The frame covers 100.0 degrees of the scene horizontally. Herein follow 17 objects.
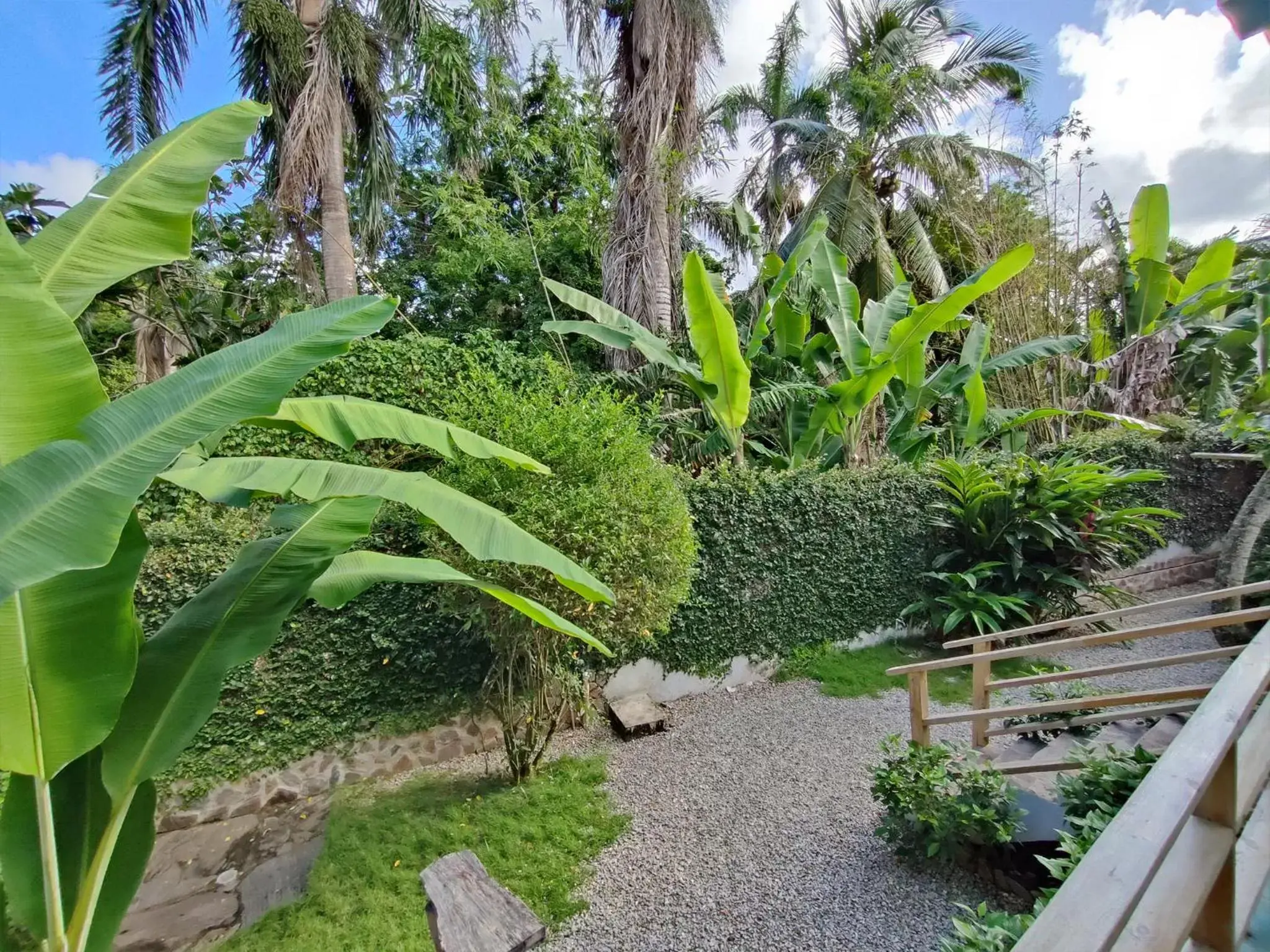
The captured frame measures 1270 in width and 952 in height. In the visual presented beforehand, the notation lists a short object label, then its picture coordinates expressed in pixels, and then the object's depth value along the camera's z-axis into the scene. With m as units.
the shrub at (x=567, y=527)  3.51
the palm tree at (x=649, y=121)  7.79
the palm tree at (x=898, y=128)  10.27
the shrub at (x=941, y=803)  2.58
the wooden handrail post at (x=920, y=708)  3.17
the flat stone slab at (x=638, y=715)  4.50
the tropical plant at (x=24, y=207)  4.19
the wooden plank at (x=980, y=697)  3.47
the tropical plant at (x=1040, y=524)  5.89
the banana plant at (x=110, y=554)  1.02
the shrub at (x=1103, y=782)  2.43
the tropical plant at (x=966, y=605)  5.73
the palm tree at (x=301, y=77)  7.36
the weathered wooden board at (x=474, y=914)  1.85
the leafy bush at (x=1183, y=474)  7.57
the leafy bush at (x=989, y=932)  1.76
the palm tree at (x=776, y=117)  12.10
